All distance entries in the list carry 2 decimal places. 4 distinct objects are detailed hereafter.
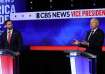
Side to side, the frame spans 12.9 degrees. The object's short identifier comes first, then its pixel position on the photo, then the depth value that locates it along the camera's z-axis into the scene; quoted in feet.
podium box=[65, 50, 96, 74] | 28.37
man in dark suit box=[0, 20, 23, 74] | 35.92
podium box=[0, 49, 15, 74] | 29.86
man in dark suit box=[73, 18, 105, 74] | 33.04
